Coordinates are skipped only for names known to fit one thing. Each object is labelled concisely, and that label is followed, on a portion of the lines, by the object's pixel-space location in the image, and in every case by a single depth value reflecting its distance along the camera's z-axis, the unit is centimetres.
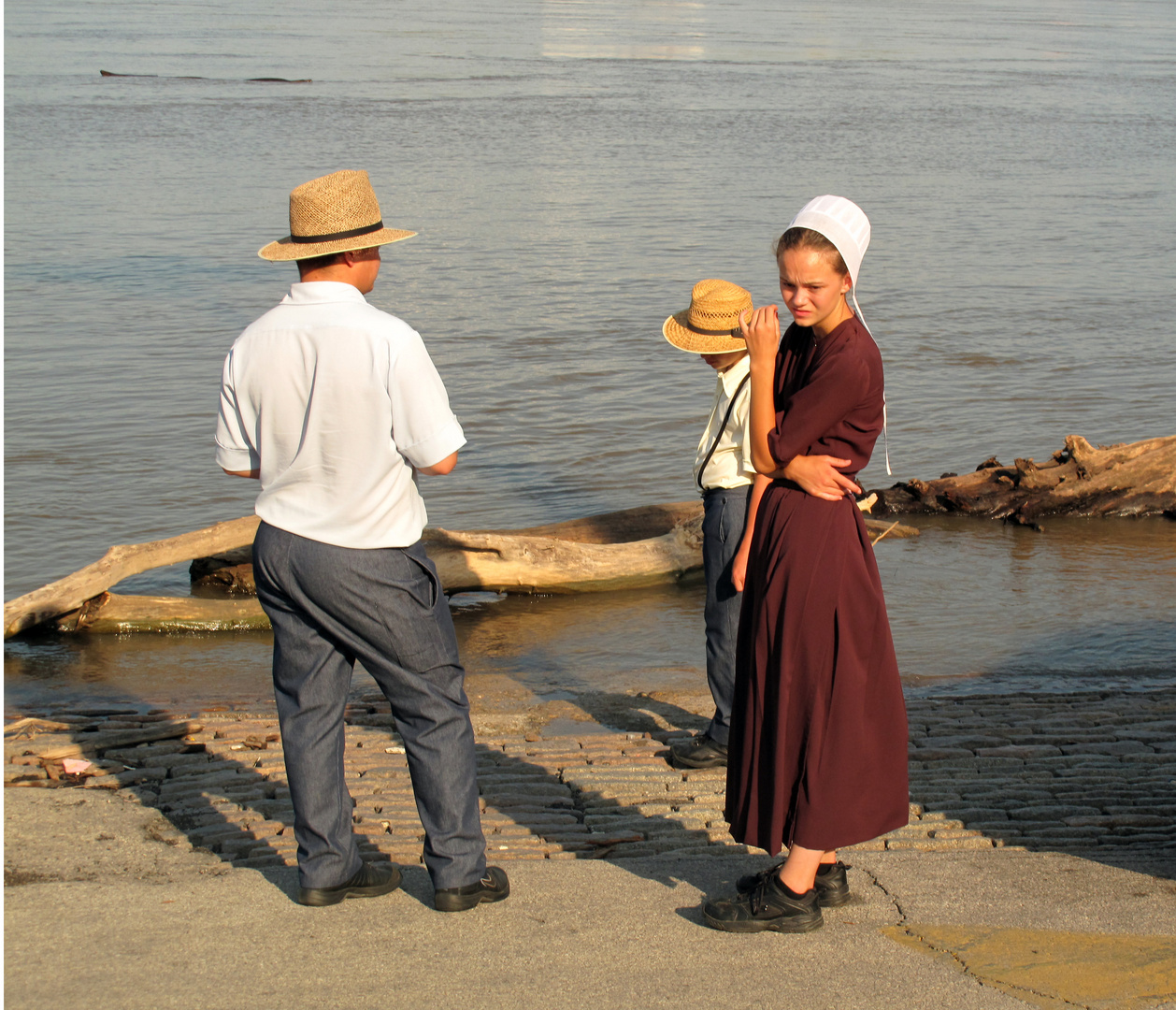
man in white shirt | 674
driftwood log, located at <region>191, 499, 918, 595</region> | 1656
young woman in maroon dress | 679
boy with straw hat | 998
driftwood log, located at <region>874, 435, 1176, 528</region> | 1984
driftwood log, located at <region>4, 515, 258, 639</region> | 1548
